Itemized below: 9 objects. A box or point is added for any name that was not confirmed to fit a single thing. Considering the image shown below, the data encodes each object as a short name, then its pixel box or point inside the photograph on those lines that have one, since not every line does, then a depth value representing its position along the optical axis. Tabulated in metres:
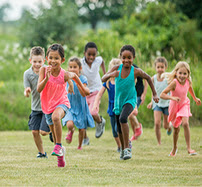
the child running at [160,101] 19.44
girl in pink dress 15.83
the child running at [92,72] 18.92
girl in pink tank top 12.92
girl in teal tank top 14.31
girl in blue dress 17.41
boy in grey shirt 15.12
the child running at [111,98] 16.52
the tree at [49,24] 45.28
